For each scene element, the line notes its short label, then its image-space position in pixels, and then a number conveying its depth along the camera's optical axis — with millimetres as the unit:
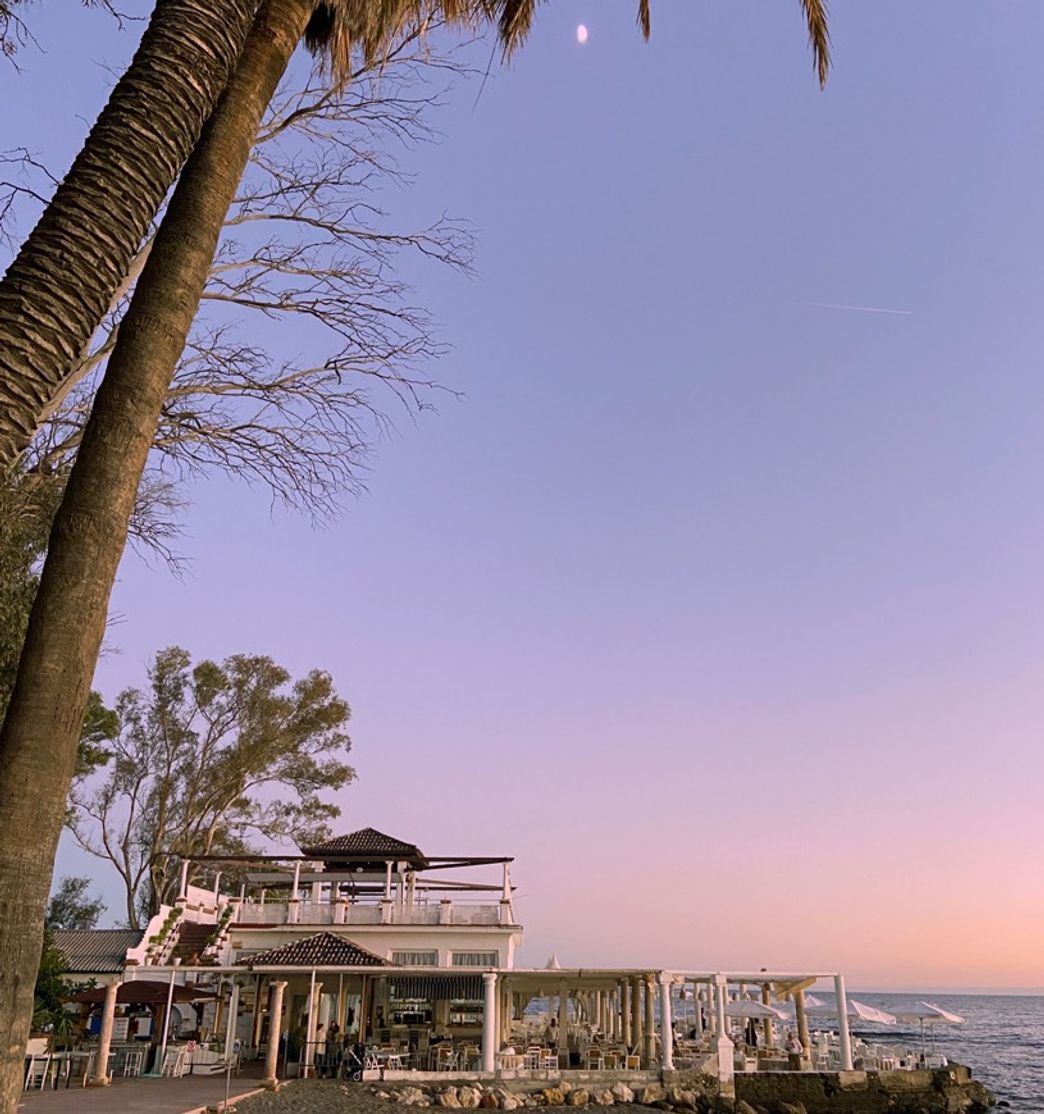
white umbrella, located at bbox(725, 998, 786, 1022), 31250
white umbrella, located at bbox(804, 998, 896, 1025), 36250
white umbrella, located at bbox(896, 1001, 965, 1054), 37062
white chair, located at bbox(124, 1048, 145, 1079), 23094
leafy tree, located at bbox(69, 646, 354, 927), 39750
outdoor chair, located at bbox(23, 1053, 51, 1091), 20016
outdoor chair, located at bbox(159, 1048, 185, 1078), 23328
